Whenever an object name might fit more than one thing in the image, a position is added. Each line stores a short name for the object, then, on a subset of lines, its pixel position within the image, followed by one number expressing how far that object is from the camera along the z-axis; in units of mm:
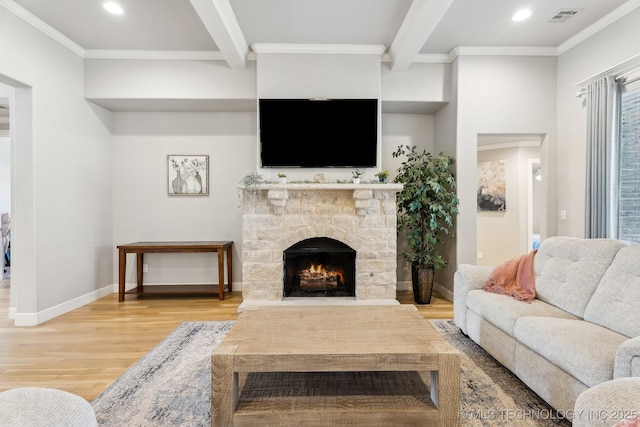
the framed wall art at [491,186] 5891
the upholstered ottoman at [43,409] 980
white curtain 3211
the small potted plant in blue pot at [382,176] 3883
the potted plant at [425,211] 4016
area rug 1849
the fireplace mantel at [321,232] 3891
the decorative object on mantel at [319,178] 3957
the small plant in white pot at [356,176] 3883
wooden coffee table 1626
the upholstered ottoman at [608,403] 1025
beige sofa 1643
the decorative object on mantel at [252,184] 3799
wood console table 4121
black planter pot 4027
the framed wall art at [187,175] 4680
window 3117
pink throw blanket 2666
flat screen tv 3957
